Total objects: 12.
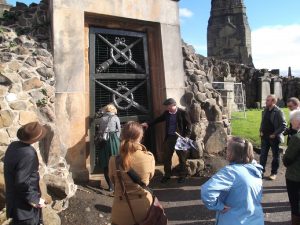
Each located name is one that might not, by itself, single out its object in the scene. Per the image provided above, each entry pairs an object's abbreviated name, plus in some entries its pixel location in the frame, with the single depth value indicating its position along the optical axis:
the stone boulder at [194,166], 5.15
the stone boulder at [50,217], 3.14
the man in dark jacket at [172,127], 4.80
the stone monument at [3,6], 5.80
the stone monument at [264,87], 16.46
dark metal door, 4.94
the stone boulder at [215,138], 5.65
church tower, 27.40
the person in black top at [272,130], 4.76
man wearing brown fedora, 2.25
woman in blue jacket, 2.00
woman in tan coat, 2.29
